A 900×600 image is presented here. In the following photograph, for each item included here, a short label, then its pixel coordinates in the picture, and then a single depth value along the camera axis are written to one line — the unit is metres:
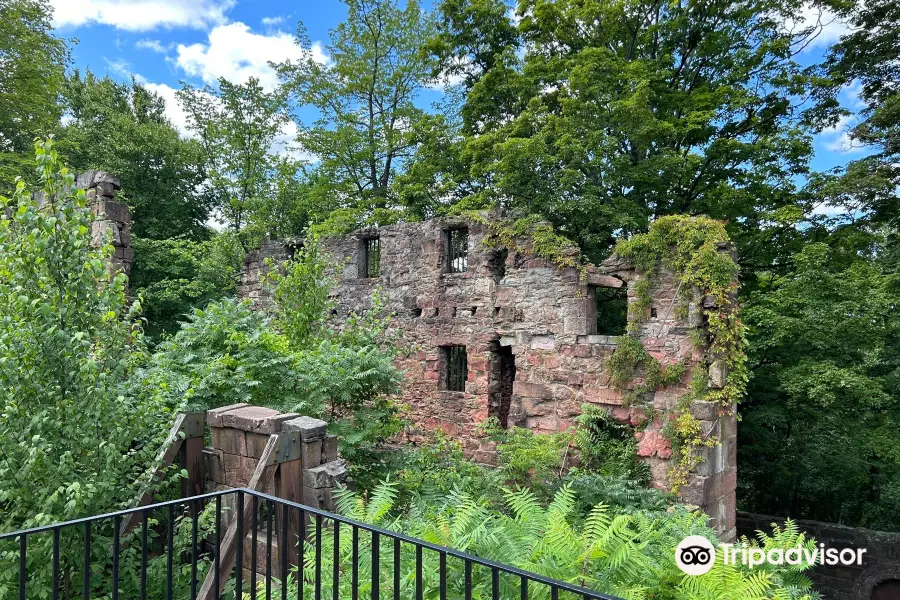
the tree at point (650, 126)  11.76
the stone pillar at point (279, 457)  5.08
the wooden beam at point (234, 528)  4.42
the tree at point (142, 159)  18.59
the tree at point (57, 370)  3.89
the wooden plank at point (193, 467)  5.48
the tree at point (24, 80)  14.40
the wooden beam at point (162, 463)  4.65
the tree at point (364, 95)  19.02
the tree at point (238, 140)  20.70
